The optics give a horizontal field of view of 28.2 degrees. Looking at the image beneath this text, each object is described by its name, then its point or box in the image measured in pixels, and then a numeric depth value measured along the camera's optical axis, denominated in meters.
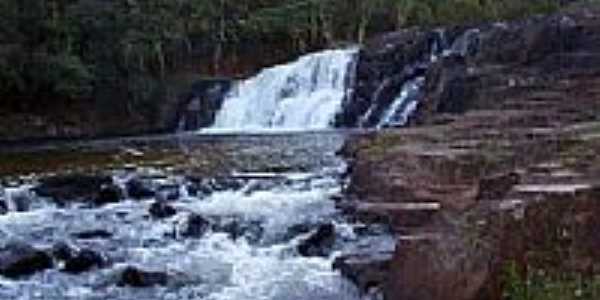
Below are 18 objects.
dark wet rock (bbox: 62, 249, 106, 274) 15.04
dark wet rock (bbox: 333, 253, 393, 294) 12.36
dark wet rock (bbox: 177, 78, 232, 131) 41.09
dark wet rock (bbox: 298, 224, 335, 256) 14.72
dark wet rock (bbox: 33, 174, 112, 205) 21.33
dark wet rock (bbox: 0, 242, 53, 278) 14.97
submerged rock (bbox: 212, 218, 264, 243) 16.34
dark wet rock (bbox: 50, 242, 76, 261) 15.48
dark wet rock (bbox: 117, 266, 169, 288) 13.86
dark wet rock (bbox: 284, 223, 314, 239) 15.88
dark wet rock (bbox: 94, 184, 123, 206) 20.89
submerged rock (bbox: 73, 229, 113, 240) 17.20
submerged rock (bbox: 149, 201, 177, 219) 18.67
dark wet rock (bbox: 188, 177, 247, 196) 20.89
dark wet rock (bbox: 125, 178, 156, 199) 21.27
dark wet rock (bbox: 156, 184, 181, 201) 20.74
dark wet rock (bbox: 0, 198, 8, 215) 20.89
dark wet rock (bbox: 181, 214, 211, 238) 16.95
